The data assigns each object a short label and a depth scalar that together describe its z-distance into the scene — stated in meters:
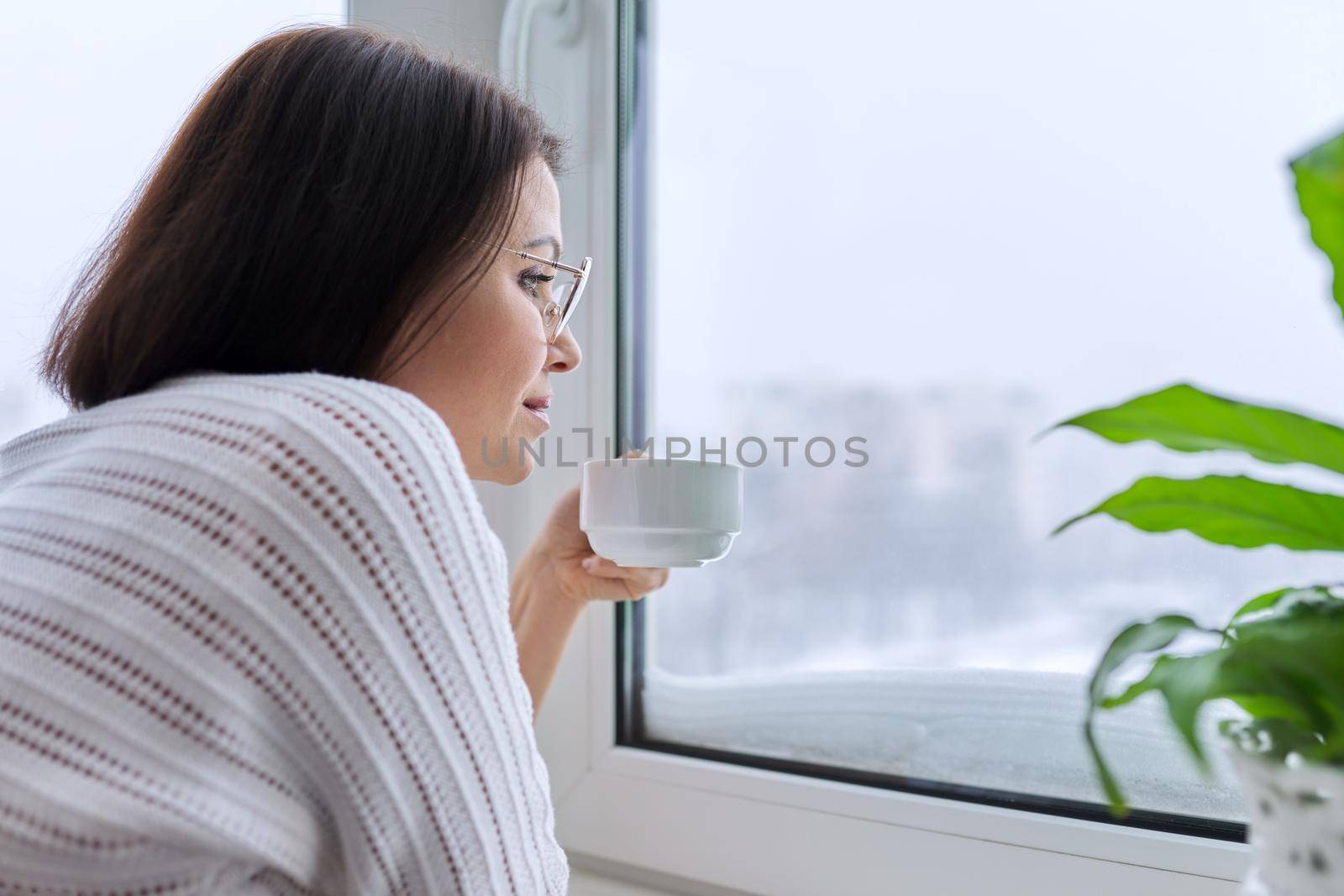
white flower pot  0.34
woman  0.48
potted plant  0.34
